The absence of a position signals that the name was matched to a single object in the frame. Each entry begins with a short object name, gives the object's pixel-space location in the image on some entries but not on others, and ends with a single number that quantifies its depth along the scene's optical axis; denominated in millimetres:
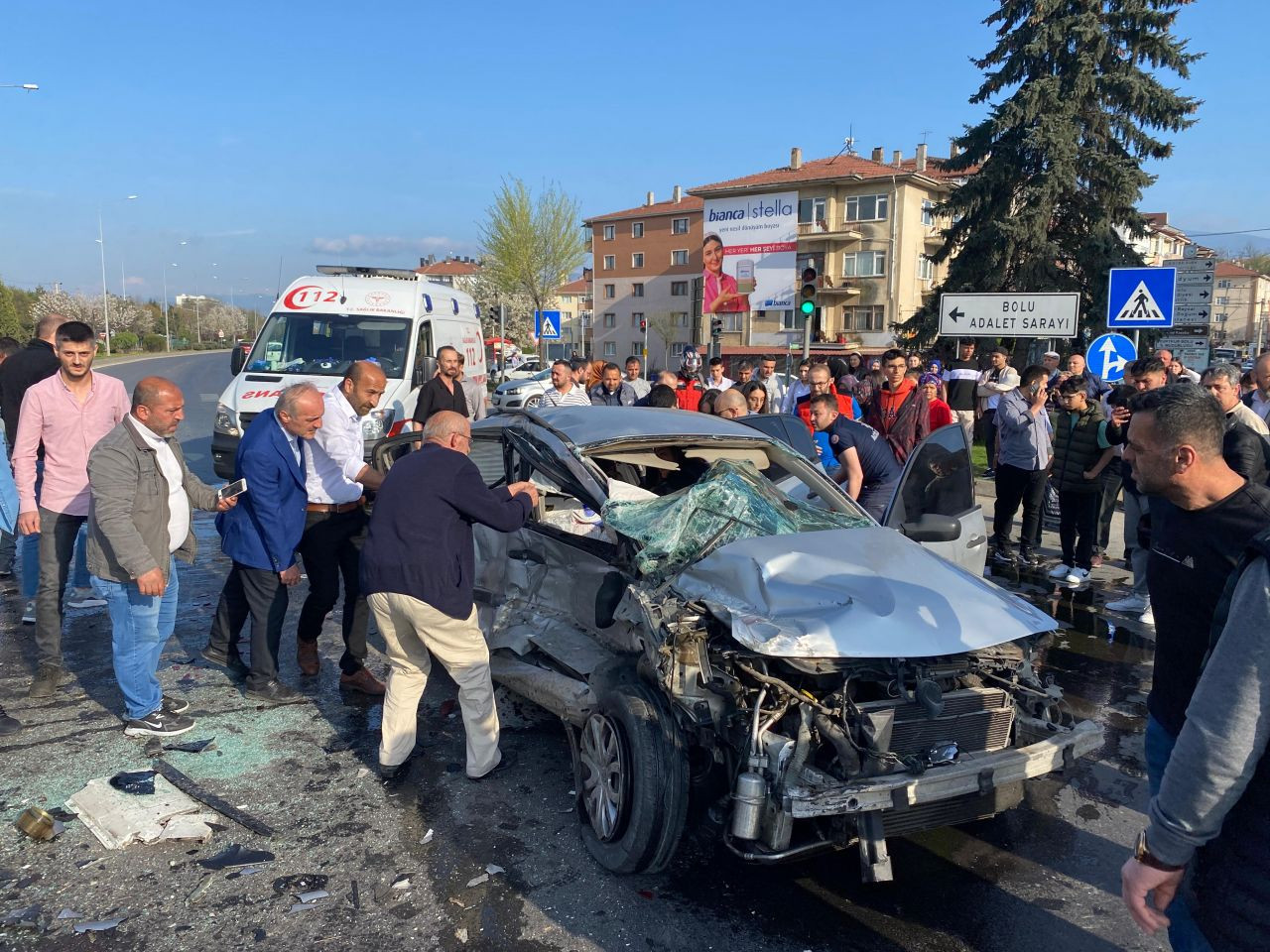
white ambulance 10617
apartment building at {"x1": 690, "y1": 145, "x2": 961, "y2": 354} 46500
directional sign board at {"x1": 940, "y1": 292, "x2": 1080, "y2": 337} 11594
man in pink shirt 5137
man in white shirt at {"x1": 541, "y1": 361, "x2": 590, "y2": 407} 10359
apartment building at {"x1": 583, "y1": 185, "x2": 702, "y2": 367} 59656
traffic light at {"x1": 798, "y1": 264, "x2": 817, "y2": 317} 13695
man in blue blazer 4891
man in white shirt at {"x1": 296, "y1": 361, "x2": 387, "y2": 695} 5266
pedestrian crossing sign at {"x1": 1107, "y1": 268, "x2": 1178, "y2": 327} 9664
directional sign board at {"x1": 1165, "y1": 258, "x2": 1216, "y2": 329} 11422
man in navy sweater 3967
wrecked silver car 2977
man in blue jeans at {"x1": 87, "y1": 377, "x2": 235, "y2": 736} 4293
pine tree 24719
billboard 28391
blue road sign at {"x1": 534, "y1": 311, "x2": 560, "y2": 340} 23438
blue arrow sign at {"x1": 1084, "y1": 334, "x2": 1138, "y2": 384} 9709
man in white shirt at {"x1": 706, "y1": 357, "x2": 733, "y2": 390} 12235
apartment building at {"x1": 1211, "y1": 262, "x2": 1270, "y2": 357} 94750
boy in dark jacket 7781
